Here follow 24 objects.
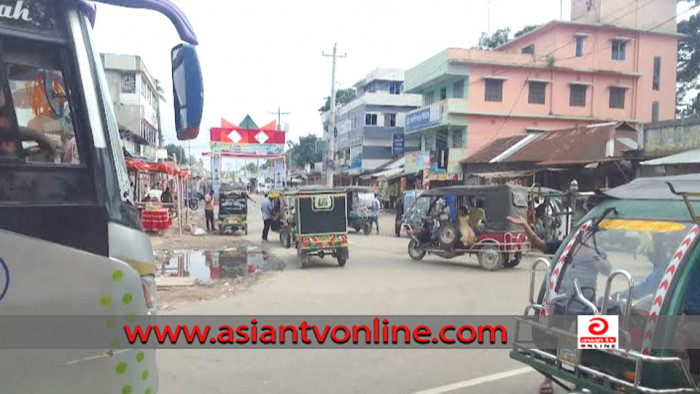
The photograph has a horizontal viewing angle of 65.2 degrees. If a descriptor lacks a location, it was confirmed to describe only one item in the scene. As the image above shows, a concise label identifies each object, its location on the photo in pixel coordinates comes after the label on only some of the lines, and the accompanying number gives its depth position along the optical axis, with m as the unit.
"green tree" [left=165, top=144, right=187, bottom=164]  75.24
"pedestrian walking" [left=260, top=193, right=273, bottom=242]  17.98
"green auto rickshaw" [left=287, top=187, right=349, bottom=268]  12.35
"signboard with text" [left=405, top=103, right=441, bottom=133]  33.03
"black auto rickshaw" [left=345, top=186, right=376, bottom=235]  21.59
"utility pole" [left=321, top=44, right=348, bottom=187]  31.08
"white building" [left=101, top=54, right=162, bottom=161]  36.04
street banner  23.38
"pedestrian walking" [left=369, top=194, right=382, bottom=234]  21.73
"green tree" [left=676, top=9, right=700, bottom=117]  37.12
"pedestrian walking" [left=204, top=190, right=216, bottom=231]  20.25
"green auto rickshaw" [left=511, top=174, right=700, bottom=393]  3.19
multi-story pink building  32.12
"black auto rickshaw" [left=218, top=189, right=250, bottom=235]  19.41
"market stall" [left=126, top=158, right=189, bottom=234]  17.62
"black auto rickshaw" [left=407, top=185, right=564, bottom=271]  12.45
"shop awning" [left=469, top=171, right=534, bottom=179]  22.30
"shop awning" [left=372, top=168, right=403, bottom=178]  37.53
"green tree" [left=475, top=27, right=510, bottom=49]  43.00
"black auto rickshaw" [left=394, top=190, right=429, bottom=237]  18.89
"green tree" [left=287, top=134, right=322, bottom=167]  74.12
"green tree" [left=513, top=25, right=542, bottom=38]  41.77
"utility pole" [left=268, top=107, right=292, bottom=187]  25.53
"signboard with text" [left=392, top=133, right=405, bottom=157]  41.48
